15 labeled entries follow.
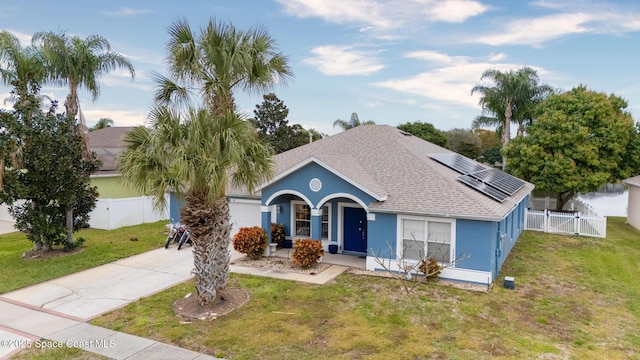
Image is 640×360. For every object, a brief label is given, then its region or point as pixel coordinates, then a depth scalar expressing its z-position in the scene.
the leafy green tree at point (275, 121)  39.56
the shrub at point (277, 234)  16.66
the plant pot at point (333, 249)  16.15
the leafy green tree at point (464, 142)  54.09
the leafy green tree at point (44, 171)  14.09
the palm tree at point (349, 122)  45.03
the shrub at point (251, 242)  15.29
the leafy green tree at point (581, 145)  23.75
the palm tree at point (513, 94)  32.62
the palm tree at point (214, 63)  10.27
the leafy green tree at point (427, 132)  49.39
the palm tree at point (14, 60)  16.34
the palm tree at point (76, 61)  18.58
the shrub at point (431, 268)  12.52
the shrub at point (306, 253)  14.05
